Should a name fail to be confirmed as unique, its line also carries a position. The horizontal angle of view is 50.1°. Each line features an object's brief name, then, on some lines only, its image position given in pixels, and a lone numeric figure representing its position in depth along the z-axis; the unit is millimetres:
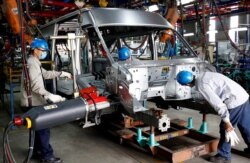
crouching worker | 3185
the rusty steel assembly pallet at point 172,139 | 3408
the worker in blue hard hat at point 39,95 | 3436
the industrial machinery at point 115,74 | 2811
